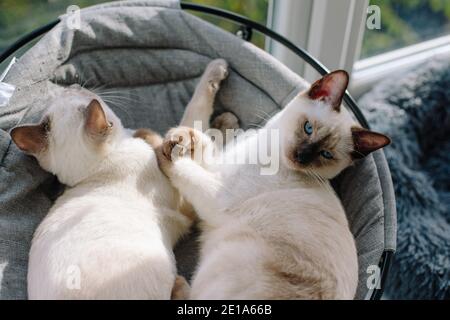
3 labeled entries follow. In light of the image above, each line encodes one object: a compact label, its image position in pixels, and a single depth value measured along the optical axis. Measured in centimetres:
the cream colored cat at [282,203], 117
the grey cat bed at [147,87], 140
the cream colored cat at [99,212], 115
